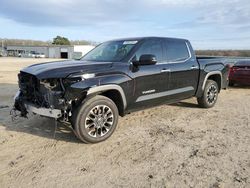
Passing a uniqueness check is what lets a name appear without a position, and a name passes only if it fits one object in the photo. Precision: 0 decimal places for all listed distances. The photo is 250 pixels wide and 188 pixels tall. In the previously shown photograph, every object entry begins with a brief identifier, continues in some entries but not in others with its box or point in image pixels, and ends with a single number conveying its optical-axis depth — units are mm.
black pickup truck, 3119
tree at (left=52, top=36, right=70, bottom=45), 65478
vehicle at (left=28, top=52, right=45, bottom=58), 50813
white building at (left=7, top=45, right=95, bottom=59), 51102
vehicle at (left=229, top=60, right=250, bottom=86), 8056
